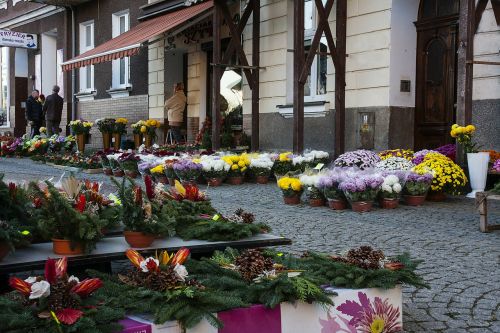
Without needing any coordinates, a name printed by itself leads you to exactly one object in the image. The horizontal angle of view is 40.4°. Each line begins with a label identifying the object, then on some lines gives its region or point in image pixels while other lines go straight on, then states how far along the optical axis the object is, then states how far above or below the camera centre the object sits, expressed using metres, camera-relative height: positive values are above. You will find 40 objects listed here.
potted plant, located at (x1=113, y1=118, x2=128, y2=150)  17.58 +0.06
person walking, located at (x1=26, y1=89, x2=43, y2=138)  21.34 +0.65
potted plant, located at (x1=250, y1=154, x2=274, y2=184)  11.10 -0.56
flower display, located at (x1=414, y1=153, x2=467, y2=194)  8.66 -0.51
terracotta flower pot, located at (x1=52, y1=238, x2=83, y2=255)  3.66 -0.63
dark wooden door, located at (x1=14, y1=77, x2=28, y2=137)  26.62 +1.09
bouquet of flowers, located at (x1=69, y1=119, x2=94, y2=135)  17.67 +0.13
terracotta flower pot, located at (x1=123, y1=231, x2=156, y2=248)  3.90 -0.61
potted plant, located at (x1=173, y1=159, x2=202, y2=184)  10.61 -0.59
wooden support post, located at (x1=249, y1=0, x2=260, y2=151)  14.16 +1.26
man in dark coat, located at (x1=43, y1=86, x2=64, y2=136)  19.67 +0.61
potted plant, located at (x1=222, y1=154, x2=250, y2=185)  10.97 -0.55
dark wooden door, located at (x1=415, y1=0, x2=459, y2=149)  11.33 +1.06
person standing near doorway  16.77 +0.56
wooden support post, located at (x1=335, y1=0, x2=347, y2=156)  12.36 +1.14
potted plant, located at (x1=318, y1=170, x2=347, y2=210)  8.22 -0.68
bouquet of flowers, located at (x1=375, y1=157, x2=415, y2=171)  8.87 -0.40
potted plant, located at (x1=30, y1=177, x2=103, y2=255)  3.65 -0.50
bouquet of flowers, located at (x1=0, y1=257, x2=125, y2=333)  2.55 -0.69
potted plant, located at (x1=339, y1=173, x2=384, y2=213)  7.95 -0.65
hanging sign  23.20 +3.19
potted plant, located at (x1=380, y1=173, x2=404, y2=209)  8.15 -0.69
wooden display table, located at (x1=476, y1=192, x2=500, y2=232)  6.48 -0.70
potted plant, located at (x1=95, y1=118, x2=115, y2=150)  17.41 +0.13
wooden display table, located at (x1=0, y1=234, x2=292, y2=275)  3.40 -0.66
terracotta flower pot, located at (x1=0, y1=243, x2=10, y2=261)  3.42 -0.59
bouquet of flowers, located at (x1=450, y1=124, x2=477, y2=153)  8.69 -0.01
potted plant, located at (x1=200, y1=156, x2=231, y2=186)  10.70 -0.59
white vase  8.77 -0.45
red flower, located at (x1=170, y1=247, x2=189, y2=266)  3.18 -0.59
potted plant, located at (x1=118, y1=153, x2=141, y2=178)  12.30 -0.56
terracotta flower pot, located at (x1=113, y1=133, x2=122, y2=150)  17.77 -0.21
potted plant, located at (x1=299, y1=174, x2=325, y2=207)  8.48 -0.70
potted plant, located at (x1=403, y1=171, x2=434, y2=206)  8.44 -0.65
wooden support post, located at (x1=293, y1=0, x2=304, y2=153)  11.55 +1.23
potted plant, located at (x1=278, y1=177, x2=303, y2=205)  8.67 -0.72
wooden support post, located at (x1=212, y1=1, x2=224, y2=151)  13.03 +0.92
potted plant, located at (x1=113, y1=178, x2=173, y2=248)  3.89 -0.51
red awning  13.66 +2.04
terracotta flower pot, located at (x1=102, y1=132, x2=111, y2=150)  17.68 -0.18
